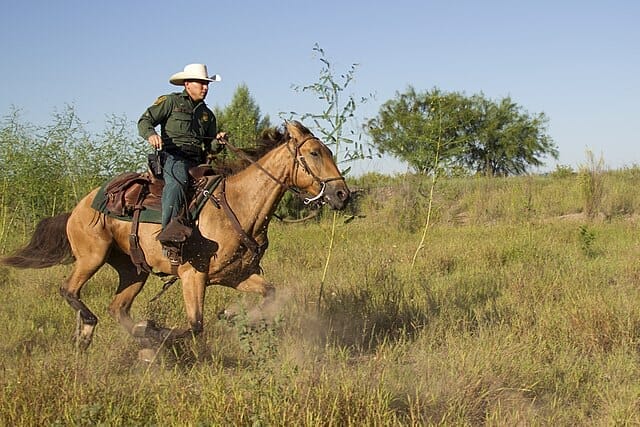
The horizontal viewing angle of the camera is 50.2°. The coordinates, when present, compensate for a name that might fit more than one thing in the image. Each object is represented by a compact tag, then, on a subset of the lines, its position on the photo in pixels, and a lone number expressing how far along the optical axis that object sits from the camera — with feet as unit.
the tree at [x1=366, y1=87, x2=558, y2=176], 123.62
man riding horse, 21.06
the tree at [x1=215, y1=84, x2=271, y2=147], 54.41
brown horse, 20.36
